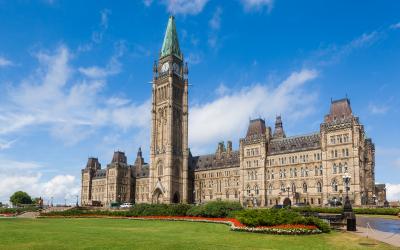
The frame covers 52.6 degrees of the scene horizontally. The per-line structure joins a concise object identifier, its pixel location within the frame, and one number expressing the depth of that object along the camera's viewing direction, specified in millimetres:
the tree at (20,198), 160500
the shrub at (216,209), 44116
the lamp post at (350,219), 30031
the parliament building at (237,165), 83438
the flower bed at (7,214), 75519
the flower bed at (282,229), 26406
